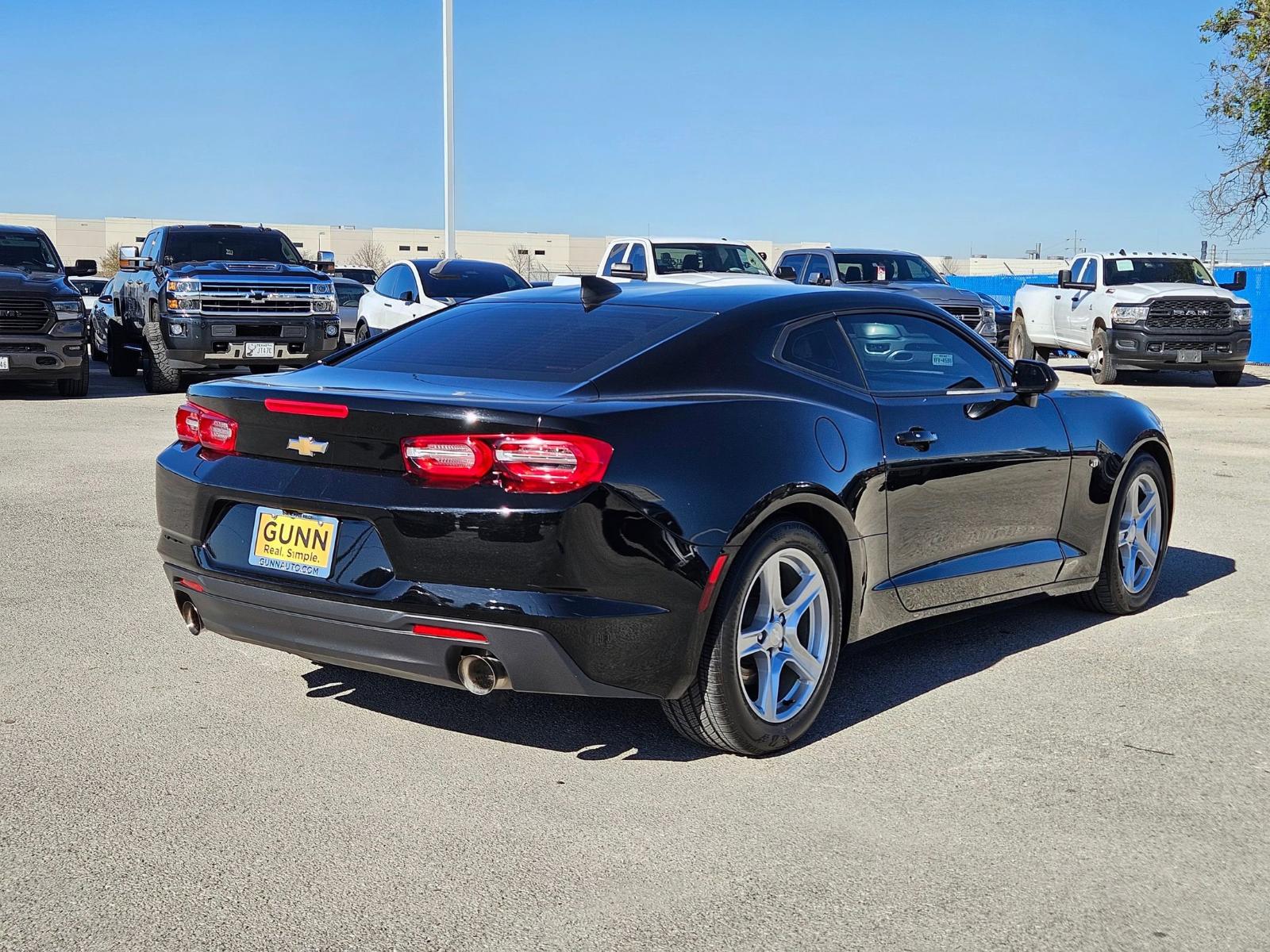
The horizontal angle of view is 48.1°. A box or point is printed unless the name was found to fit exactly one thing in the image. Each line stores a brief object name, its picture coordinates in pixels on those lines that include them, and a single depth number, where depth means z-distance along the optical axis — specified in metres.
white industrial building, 111.94
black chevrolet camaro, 4.02
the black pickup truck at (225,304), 17.28
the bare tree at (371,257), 104.69
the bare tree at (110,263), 92.24
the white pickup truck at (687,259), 19.22
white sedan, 17.75
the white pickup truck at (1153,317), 20.77
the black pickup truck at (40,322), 16.58
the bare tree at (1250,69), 25.58
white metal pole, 29.78
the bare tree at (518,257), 88.54
